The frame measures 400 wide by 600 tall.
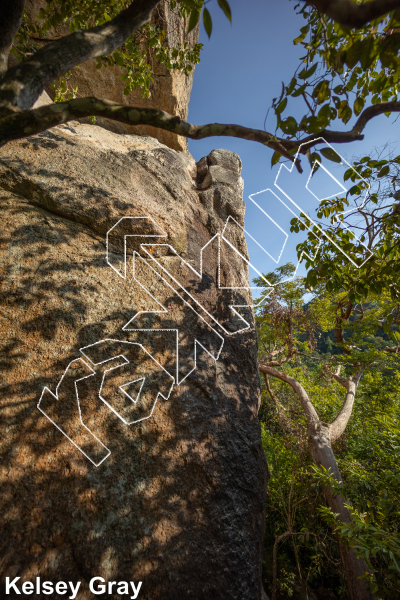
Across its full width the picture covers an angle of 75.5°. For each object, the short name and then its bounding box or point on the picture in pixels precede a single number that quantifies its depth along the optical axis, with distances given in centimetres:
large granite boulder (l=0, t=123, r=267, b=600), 201
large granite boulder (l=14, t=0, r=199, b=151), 492
